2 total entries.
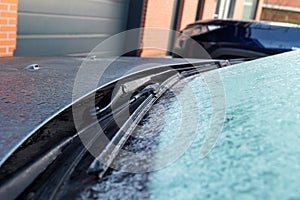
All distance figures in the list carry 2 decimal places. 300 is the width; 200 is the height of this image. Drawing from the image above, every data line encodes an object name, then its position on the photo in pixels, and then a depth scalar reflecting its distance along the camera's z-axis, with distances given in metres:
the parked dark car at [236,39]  5.82
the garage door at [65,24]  4.48
